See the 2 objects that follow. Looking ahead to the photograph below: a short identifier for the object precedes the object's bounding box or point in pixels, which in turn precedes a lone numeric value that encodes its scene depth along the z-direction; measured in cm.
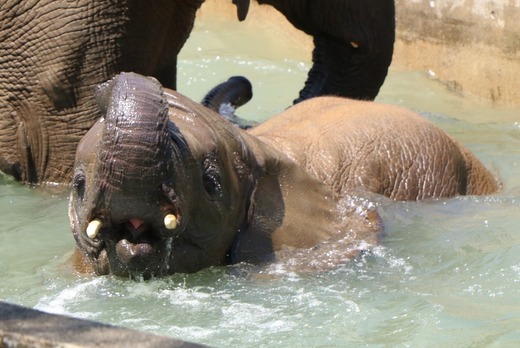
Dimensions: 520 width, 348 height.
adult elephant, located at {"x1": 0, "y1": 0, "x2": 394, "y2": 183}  1360
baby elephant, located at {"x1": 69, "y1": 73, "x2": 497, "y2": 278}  871
